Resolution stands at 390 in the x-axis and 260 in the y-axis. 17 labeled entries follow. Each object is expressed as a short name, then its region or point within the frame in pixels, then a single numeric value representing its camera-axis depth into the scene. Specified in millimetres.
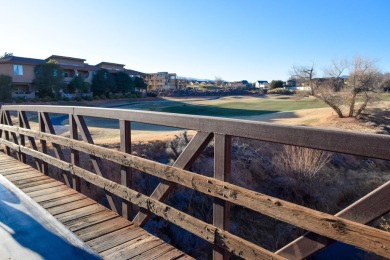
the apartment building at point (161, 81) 83125
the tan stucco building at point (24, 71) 37781
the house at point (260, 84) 87688
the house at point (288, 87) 70475
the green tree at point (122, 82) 49062
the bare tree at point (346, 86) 25328
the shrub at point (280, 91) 66606
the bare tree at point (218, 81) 105400
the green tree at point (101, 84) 45875
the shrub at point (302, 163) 12586
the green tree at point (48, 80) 38219
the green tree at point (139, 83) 54750
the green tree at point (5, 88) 31950
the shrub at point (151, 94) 54081
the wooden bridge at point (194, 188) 1612
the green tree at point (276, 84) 77188
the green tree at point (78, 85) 42438
